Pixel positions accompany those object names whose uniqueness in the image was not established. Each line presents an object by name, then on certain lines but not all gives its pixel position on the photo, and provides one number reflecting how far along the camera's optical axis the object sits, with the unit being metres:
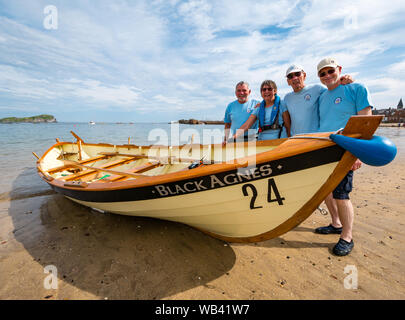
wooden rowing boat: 1.81
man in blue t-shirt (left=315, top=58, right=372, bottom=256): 2.44
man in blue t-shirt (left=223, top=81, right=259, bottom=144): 3.70
